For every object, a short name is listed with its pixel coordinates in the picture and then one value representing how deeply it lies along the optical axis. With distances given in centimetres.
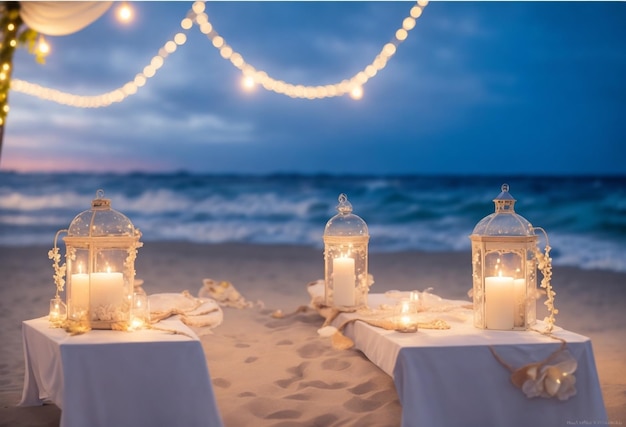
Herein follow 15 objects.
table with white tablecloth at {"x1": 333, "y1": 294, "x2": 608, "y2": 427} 276
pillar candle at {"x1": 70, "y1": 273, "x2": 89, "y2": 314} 324
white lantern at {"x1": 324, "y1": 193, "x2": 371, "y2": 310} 407
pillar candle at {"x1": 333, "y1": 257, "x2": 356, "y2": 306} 406
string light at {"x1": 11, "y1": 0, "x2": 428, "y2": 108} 465
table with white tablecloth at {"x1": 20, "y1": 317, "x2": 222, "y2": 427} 269
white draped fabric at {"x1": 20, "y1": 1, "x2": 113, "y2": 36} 310
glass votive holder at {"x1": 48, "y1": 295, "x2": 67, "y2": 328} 331
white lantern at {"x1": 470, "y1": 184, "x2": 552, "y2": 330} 319
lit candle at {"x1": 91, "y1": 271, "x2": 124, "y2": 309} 318
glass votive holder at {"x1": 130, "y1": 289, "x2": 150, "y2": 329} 322
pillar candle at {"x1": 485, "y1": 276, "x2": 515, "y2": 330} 318
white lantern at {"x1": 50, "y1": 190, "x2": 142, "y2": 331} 317
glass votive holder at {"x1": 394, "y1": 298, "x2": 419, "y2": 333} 315
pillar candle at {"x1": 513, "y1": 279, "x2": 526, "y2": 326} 319
